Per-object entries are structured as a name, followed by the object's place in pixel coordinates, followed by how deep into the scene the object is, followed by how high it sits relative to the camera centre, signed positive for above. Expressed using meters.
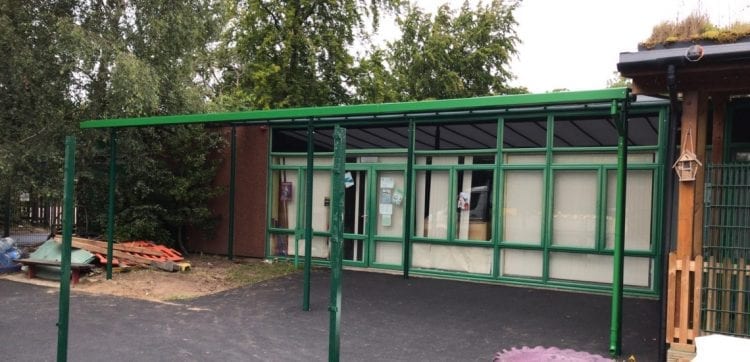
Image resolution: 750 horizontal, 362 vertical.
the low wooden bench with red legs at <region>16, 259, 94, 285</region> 9.59 -1.65
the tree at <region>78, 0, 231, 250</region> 10.70 +1.39
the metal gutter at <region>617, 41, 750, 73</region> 4.43 +1.15
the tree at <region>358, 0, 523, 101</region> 21.84 +5.34
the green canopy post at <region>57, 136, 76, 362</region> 4.20 -0.57
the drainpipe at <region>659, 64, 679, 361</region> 5.35 -0.21
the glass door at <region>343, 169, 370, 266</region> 11.43 -0.69
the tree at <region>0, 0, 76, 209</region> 10.22 +1.57
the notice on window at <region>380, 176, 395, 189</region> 11.18 +0.04
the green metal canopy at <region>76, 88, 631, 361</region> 3.39 +0.89
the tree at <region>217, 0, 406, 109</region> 18.08 +4.46
